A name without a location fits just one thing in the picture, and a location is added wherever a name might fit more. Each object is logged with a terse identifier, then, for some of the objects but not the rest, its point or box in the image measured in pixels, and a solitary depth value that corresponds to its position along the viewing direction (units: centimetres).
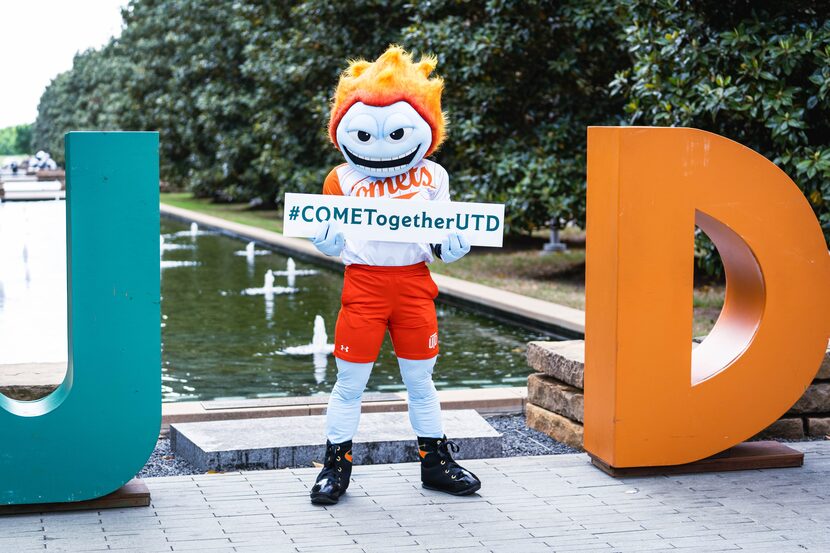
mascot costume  521
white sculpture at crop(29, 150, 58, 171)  5543
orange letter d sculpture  543
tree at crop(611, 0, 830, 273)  961
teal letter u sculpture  493
